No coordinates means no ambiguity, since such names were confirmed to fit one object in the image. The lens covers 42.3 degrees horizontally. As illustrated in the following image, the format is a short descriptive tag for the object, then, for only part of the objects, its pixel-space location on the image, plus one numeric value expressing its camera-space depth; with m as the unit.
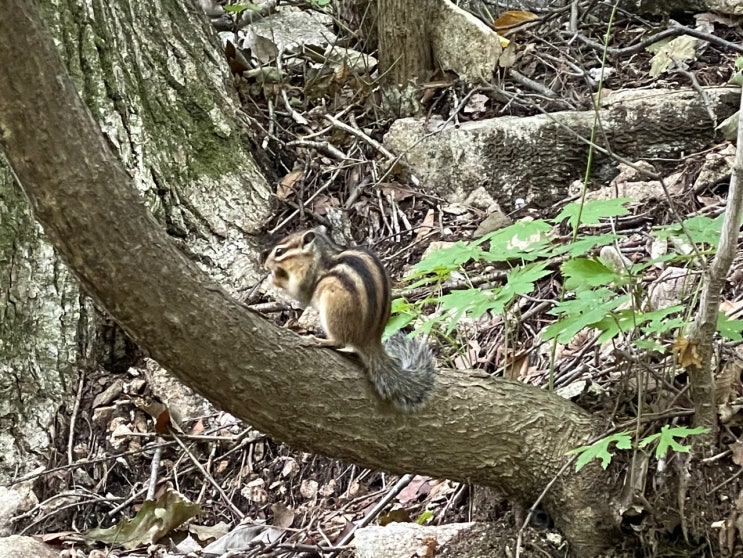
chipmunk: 2.76
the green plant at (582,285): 2.63
